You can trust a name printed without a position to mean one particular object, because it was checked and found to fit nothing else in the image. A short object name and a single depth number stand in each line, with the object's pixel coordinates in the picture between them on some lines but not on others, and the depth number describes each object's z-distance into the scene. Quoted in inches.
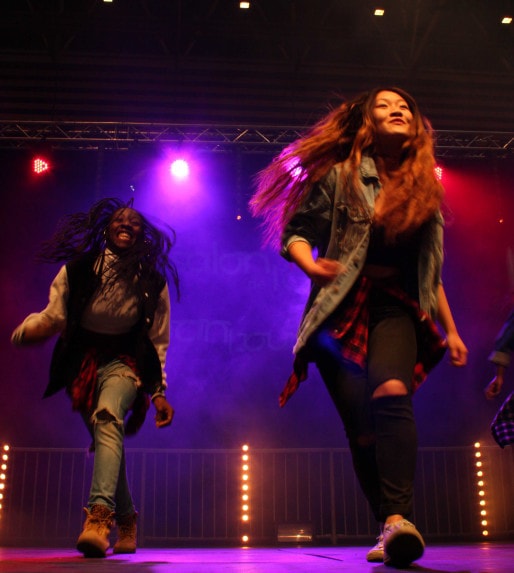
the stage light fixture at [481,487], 265.9
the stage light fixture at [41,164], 328.2
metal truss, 322.0
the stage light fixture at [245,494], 260.7
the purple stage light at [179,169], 335.9
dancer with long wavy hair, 78.8
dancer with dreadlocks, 115.8
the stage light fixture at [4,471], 262.7
